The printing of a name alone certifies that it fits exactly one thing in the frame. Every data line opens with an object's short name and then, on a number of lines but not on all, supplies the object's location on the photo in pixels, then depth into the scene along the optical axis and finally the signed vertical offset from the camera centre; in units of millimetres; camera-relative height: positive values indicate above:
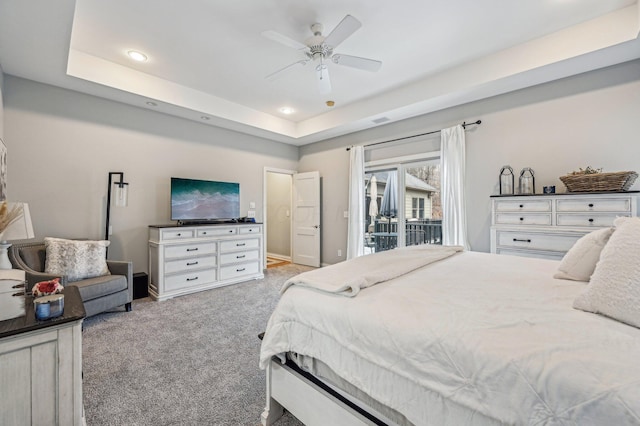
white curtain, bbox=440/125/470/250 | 3914 +452
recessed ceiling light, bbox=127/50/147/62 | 3201 +1925
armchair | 2795 -694
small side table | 1129 -649
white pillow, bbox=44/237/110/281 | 2908 -441
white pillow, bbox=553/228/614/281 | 1500 -227
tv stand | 3773 -591
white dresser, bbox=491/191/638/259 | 2598 -8
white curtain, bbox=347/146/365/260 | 5070 +178
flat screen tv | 4195 +297
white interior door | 5766 -8
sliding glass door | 4557 +217
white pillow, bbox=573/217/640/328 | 966 -247
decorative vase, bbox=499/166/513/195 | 3545 +482
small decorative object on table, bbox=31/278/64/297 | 1374 -358
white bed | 725 -438
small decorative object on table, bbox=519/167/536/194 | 3373 +437
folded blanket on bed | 1377 -324
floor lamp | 3551 +321
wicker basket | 2545 +344
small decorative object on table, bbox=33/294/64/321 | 1212 -397
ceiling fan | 2366 +1617
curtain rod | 3866 +1337
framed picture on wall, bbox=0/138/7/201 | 2732 +476
